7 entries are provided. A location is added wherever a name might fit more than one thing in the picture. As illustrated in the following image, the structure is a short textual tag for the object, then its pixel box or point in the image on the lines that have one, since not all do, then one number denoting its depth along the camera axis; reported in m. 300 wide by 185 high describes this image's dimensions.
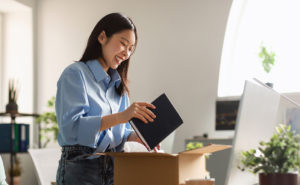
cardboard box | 1.33
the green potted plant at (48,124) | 5.38
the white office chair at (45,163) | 2.29
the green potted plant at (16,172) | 4.96
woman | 1.48
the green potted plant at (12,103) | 4.97
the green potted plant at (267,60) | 4.86
